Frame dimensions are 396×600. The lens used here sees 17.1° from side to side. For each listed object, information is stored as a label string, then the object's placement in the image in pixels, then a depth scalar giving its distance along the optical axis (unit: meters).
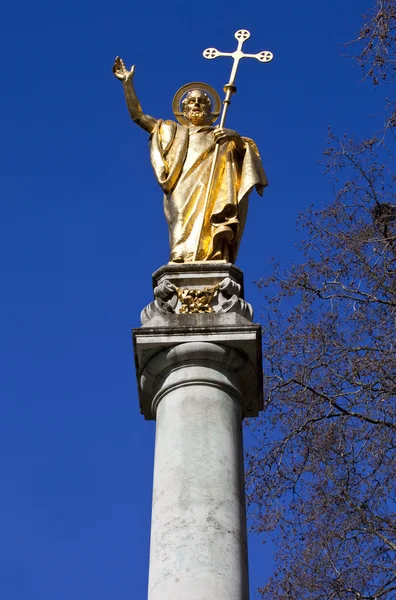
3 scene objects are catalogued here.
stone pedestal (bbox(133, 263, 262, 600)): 9.29
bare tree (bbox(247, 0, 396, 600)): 14.84
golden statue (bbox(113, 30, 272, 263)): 11.91
